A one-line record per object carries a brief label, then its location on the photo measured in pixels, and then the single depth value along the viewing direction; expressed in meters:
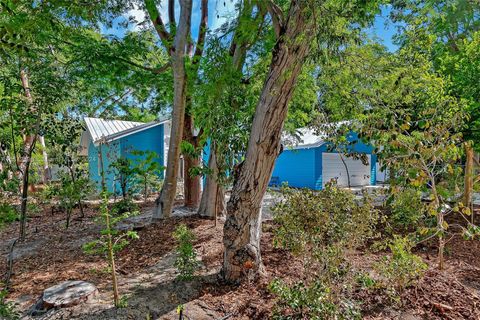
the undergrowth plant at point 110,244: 2.56
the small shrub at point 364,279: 2.59
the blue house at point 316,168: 14.54
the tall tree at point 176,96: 6.09
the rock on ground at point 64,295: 2.74
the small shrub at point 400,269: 2.86
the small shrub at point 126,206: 7.07
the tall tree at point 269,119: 2.75
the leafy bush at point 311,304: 2.25
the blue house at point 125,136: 12.27
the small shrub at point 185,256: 3.26
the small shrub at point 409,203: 4.07
